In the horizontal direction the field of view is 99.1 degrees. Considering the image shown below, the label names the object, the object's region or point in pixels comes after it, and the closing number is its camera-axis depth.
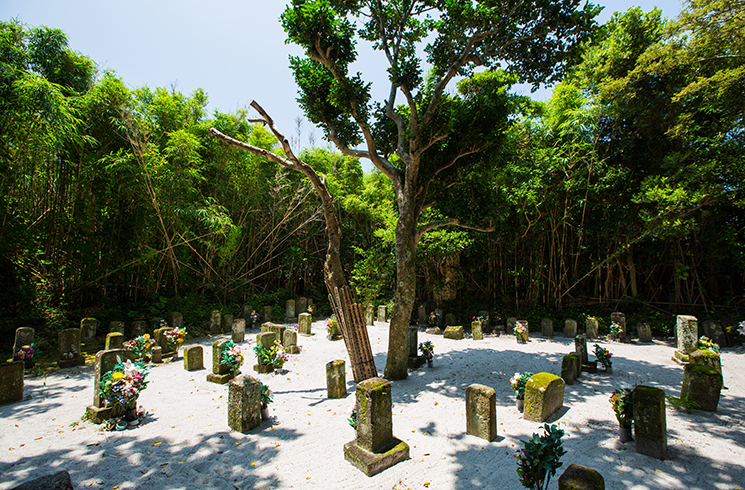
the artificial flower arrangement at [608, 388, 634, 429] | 3.38
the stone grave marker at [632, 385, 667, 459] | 3.08
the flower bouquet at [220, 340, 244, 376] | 5.50
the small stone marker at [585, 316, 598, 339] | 8.21
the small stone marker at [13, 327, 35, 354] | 5.85
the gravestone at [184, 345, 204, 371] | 6.15
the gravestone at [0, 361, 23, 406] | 4.48
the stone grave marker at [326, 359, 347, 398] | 4.89
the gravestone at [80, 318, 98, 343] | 7.04
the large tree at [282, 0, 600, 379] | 4.94
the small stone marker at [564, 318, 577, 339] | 8.56
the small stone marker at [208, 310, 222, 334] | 9.04
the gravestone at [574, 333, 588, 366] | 6.05
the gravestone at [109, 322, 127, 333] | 7.28
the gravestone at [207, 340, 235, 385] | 5.54
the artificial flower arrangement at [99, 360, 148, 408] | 3.94
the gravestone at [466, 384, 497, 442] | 3.51
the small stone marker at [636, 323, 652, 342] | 7.77
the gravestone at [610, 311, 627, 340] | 7.87
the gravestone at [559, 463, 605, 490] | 1.94
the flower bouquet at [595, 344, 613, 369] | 5.70
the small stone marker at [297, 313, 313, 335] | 9.38
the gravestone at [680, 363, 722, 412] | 4.09
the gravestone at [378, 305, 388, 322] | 11.20
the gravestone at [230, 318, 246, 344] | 8.07
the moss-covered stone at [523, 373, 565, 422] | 3.96
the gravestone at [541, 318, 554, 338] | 8.73
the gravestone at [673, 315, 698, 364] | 6.47
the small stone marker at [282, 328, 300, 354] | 7.41
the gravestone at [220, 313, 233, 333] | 9.20
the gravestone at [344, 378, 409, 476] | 3.06
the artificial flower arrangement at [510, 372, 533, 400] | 4.37
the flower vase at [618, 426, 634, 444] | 3.41
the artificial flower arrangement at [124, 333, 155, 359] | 6.33
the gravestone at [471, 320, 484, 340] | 8.66
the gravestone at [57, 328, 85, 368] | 6.03
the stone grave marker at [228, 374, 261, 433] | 3.79
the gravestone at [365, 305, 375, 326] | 10.51
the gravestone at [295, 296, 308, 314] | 11.58
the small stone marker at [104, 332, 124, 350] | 6.30
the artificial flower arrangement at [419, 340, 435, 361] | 6.33
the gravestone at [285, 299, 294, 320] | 11.02
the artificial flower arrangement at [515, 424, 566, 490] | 2.41
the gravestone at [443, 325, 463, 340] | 8.82
